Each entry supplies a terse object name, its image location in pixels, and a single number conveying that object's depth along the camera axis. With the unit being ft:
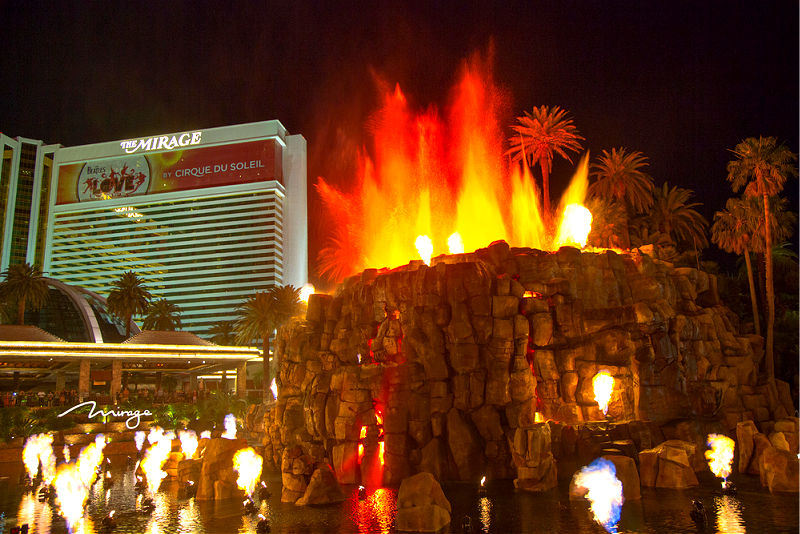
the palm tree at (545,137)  195.31
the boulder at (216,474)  95.50
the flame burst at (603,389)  112.57
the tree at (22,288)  256.93
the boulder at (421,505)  72.54
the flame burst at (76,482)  88.86
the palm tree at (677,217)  211.00
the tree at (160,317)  338.21
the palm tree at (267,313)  239.50
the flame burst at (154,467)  110.01
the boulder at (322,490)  89.81
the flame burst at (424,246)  176.04
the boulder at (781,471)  87.81
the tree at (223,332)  341.62
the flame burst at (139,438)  162.61
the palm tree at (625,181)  202.39
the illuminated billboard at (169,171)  542.57
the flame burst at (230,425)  183.11
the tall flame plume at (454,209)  182.70
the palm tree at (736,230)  170.30
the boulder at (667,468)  93.25
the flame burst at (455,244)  168.45
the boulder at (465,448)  104.94
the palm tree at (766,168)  162.61
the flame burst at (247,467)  95.96
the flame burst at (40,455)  124.77
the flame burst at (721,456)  101.19
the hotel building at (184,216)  543.39
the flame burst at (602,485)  82.74
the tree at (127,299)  288.30
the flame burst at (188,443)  140.79
